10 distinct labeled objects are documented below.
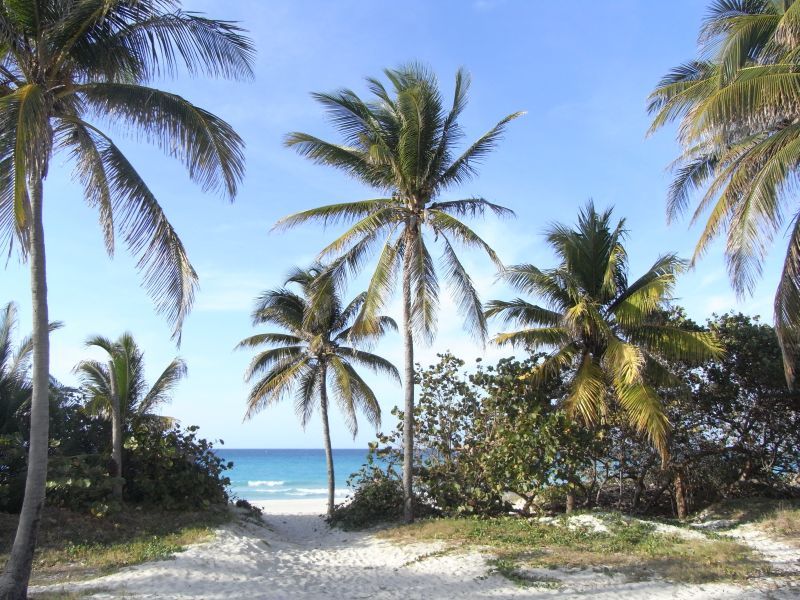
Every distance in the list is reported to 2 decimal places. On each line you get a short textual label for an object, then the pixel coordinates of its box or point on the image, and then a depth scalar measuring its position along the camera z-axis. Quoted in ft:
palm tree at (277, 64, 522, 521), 45.50
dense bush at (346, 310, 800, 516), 48.08
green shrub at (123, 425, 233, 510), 48.85
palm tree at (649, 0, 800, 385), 27.53
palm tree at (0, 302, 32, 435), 47.73
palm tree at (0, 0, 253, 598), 23.22
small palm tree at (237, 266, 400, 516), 61.57
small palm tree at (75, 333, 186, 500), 47.70
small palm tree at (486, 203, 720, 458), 43.19
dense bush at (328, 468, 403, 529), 49.96
